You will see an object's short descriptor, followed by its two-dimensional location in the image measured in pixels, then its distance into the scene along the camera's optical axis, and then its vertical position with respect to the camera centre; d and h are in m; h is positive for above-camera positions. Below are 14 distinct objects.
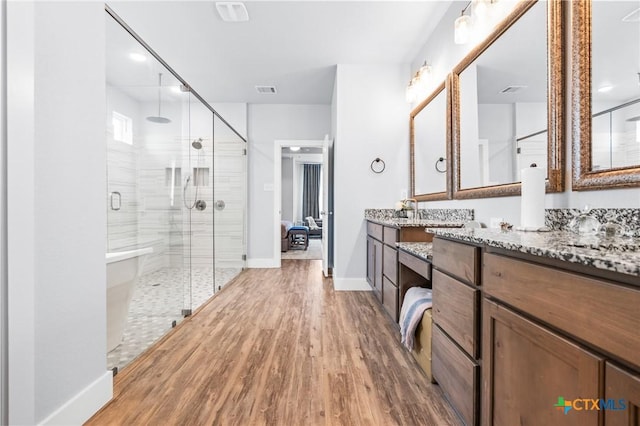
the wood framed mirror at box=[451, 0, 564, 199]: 1.37 +0.62
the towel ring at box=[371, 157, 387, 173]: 3.55 +0.56
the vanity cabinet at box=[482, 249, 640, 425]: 0.57 -0.31
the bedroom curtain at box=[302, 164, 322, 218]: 9.56 +0.62
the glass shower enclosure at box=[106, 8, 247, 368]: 1.82 +0.13
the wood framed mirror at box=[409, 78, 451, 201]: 2.59 +0.65
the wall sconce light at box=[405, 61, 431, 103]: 2.86 +1.29
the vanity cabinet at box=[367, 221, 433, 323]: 2.24 -0.41
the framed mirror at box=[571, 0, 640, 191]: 1.05 +0.46
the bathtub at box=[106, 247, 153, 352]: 1.76 -0.47
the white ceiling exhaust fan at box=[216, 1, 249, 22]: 2.45 +1.71
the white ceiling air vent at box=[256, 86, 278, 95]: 4.15 +1.73
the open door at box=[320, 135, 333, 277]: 4.02 +0.06
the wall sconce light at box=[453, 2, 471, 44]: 2.02 +1.25
